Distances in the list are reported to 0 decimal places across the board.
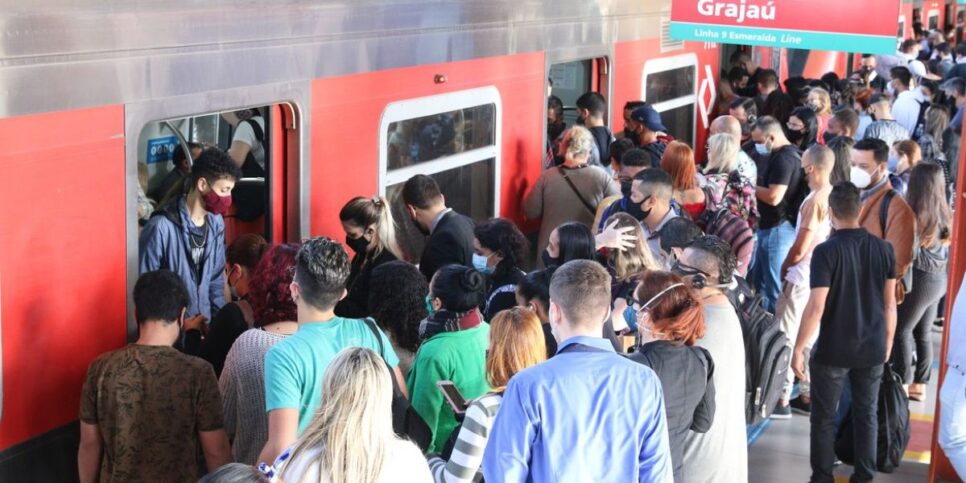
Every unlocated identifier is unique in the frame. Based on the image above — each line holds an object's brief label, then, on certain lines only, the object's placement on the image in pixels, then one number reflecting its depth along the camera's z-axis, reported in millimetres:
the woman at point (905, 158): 15437
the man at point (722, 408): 8047
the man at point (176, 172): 12148
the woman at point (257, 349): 7766
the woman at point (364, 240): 9898
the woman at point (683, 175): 13086
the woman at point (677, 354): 7324
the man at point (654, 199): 11406
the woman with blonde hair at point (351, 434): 5457
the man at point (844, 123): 16953
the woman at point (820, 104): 19172
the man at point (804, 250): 13133
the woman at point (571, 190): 13594
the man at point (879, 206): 12523
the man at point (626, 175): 12109
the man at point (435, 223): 10961
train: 7160
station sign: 12961
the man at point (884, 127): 17766
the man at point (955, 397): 9328
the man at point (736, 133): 14172
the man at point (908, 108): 22359
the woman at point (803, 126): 17109
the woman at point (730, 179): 13641
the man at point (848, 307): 10617
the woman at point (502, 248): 9781
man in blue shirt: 6184
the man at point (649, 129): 15109
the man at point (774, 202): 14953
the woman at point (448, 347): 7680
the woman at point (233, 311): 8523
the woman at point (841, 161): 14812
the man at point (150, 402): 7449
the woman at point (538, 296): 8344
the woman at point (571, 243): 9742
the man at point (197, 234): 9164
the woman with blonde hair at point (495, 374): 6602
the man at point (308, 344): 6937
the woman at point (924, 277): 12891
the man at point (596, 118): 15203
